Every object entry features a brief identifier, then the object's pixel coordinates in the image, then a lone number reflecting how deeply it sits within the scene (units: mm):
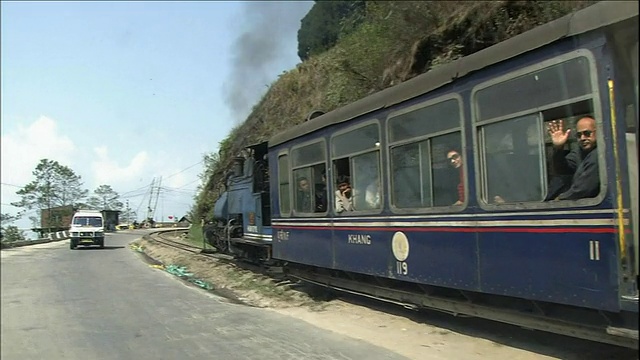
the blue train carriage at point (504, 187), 4594
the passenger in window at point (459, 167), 6227
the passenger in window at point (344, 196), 8588
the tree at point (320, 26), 46250
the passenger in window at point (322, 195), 9195
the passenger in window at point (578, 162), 4820
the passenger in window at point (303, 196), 9797
